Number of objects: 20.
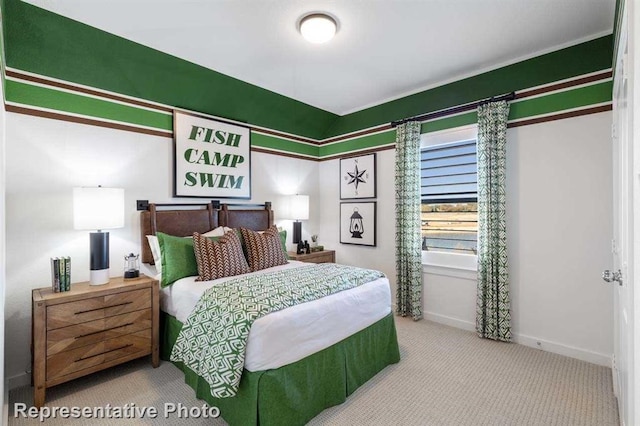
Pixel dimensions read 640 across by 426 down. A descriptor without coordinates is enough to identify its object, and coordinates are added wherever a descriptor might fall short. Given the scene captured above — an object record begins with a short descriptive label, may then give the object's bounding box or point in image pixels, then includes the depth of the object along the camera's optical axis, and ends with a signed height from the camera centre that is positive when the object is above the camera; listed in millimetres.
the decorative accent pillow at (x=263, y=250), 3068 -395
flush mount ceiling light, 2307 +1439
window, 3471 +163
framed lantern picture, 4273 -173
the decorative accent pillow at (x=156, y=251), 2801 -365
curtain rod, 3059 +1142
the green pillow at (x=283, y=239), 3531 -328
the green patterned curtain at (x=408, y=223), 3682 -149
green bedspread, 1719 -642
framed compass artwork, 4262 +497
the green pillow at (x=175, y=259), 2688 -423
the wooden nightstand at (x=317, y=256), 4065 -632
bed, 1729 -934
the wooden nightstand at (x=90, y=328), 2082 -877
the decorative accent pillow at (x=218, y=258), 2664 -418
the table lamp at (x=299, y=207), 4289 +61
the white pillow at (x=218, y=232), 3227 -220
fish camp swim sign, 3297 +634
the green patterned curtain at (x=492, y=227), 3018 -167
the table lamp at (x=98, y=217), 2367 -38
